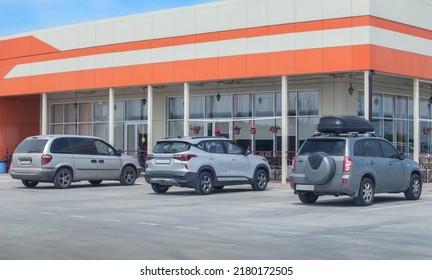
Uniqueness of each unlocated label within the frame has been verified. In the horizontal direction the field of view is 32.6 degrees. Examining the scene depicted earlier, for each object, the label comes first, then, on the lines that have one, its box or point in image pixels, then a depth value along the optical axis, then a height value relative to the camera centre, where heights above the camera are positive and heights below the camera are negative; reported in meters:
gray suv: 16.80 -0.47
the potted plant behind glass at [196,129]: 31.86 +0.65
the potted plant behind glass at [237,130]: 30.34 +0.58
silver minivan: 22.92 -0.54
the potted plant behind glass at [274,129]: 29.41 +0.61
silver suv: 20.07 -0.57
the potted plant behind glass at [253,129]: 29.65 +0.61
